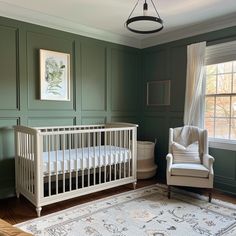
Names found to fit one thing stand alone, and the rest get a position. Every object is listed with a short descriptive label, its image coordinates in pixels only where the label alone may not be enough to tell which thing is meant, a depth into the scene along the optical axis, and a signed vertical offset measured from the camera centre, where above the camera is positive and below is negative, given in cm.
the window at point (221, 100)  327 +8
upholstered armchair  285 -73
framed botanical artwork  320 +43
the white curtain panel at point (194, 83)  342 +34
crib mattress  262 -67
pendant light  228 +87
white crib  251 -68
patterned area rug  216 -119
